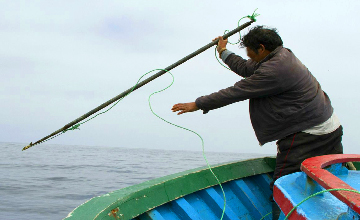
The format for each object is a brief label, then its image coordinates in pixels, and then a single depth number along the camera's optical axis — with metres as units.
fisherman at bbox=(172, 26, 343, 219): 2.69
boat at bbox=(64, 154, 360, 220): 1.72
